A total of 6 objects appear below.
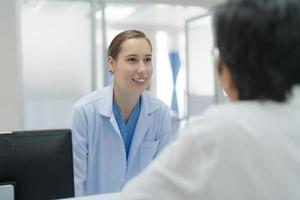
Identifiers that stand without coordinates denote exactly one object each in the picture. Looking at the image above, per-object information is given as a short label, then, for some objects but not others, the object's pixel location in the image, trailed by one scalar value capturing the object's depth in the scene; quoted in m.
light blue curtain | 4.08
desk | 1.29
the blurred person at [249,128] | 0.64
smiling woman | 1.82
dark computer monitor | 1.15
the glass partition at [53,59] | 3.41
